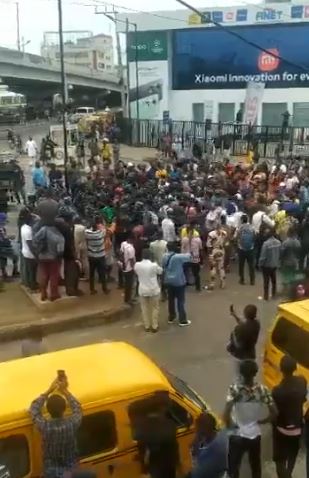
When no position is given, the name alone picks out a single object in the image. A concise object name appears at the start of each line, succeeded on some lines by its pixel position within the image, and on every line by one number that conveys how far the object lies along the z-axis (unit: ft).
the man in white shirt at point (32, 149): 95.14
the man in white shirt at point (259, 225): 42.93
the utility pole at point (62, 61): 69.50
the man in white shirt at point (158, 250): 36.55
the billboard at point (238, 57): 128.98
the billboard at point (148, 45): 135.23
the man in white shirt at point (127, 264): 36.22
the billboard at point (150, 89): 138.31
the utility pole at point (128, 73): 134.15
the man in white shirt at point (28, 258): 37.32
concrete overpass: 214.28
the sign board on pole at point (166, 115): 130.11
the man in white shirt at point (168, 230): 42.02
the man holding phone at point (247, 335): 24.98
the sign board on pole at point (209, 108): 137.70
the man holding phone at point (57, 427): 16.67
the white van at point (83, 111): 221.54
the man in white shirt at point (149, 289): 32.99
